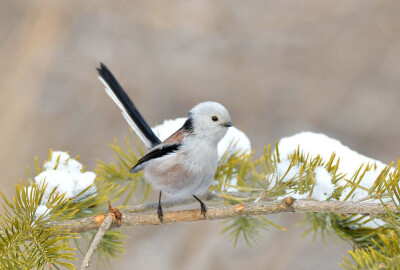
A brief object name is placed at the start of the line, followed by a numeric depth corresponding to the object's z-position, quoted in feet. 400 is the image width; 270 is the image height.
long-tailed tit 10.31
